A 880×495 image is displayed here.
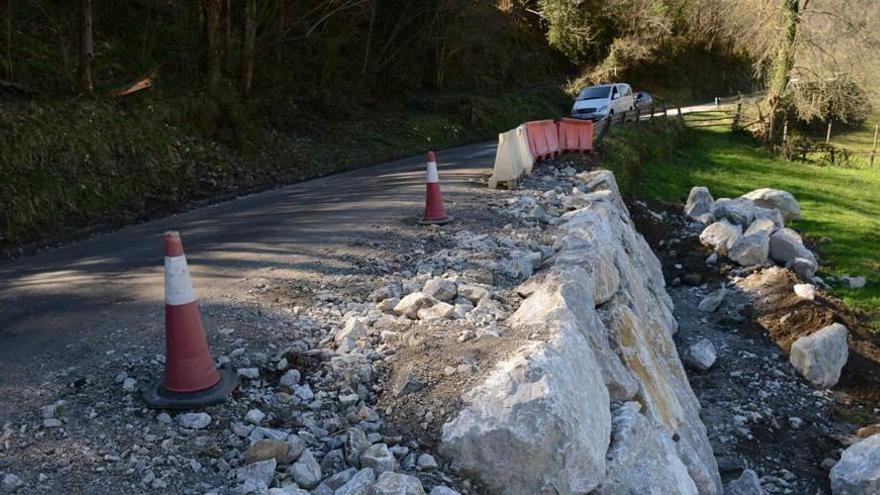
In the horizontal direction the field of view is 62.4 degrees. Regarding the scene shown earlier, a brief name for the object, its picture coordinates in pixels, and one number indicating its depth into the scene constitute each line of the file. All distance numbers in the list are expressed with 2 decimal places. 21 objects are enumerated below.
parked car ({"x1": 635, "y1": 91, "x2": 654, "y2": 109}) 30.95
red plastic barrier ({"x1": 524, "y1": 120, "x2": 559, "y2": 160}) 14.15
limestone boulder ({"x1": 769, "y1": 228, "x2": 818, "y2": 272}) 13.51
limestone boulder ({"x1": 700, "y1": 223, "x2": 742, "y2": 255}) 14.01
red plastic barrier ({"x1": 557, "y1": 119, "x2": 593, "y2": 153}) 16.36
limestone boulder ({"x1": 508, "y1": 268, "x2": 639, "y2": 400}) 4.85
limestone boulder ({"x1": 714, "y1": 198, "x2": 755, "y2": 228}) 15.70
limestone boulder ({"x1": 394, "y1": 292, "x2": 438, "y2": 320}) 5.30
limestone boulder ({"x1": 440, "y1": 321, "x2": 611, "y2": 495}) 3.64
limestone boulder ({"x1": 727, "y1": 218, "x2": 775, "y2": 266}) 13.21
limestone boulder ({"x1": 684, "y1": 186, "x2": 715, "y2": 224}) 16.20
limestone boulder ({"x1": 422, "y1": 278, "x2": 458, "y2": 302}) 5.54
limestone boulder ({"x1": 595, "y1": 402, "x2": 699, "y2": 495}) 4.13
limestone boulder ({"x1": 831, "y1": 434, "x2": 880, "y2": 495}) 6.44
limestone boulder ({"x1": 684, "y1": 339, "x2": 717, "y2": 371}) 9.61
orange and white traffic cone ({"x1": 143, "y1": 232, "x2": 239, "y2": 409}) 4.02
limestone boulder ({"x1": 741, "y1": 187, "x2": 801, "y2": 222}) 17.36
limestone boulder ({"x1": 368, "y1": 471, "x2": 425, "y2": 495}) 3.22
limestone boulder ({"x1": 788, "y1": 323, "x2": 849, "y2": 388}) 9.38
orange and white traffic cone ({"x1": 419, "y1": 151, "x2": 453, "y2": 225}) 8.72
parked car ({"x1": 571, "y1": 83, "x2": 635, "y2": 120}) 28.55
